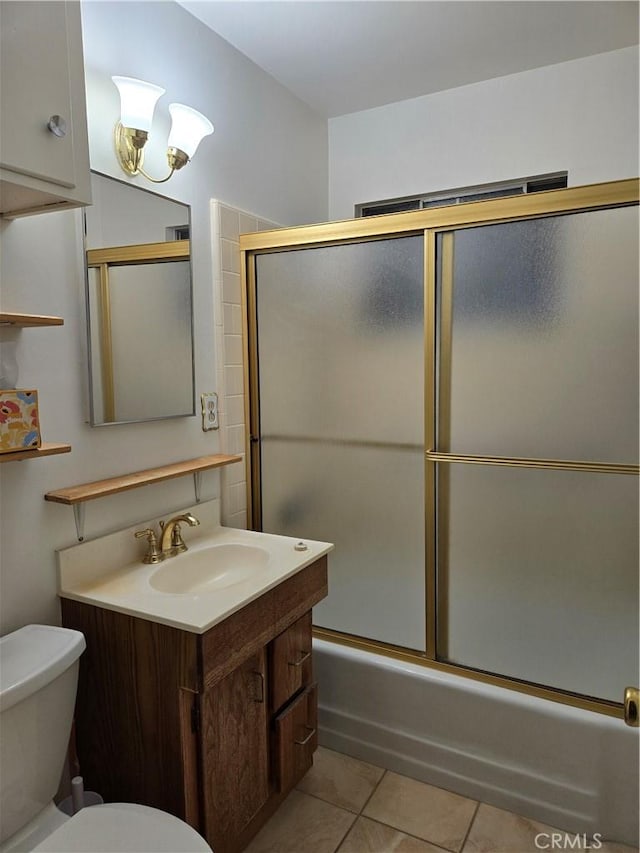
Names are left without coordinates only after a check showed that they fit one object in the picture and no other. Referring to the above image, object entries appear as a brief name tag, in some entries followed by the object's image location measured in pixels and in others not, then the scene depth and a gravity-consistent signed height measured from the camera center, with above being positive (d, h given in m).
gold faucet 1.81 -0.48
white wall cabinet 1.16 +0.59
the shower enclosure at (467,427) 1.76 -0.16
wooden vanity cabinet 1.43 -0.87
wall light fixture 1.62 +0.78
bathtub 1.74 -1.19
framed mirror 1.65 +0.25
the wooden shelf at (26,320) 1.31 +0.16
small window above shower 2.46 +0.85
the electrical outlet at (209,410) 2.10 -0.09
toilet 1.20 -0.86
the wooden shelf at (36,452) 1.33 -0.15
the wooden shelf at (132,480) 1.52 -0.28
